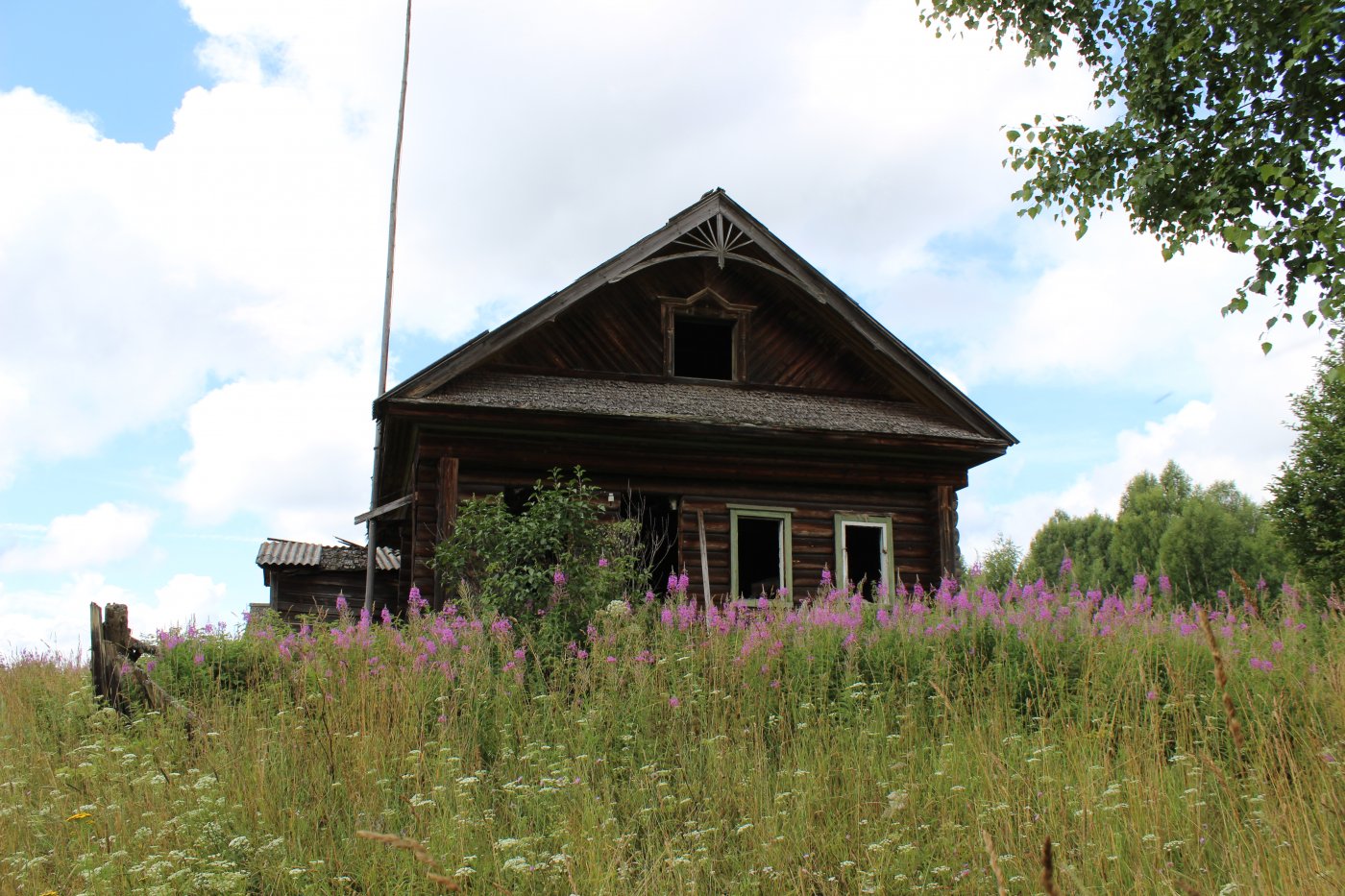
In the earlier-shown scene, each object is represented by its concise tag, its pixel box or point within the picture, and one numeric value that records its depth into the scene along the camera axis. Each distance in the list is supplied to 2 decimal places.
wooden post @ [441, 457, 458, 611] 13.68
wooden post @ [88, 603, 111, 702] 8.47
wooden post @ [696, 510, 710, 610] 14.52
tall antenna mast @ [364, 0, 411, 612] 16.79
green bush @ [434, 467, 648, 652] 9.60
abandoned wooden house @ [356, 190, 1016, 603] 14.22
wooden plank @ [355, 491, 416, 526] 15.02
